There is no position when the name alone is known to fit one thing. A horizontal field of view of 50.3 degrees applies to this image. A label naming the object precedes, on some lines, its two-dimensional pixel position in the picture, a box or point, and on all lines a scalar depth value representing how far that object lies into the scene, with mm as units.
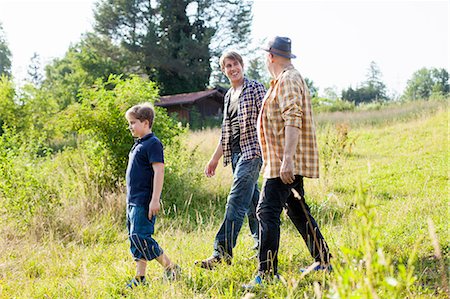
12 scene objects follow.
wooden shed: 32375
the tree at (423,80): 99100
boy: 3818
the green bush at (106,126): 7297
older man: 3482
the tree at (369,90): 74875
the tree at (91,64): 34312
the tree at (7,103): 20938
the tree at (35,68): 86375
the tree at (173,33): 33188
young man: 4230
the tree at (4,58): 52062
